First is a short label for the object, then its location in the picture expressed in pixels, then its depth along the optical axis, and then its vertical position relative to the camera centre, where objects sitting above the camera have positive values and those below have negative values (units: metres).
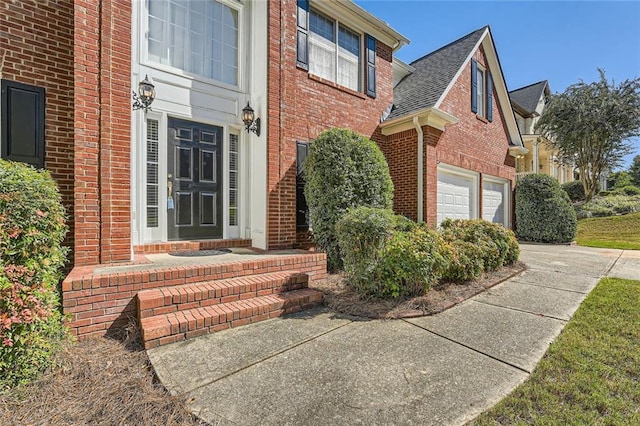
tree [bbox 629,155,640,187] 31.70 +4.85
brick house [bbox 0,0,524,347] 3.63 +1.50
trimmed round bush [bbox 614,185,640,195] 21.95 +1.75
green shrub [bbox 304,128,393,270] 5.26 +0.60
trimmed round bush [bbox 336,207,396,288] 4.09 -0.39
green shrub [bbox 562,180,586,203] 20.36 +1.62
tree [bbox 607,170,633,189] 30.86 +4.03
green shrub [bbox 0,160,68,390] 2.12 -0.48
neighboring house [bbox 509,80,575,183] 19.12 +6.24
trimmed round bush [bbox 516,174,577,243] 10.54 +0.06
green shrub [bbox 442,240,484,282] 4.64 -0.80
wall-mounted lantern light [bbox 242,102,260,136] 5.72 +1.84
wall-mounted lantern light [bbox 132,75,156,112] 4.54 +1.86
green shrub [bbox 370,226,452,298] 3.97 -0.76
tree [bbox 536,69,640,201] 17.09 +5.50
